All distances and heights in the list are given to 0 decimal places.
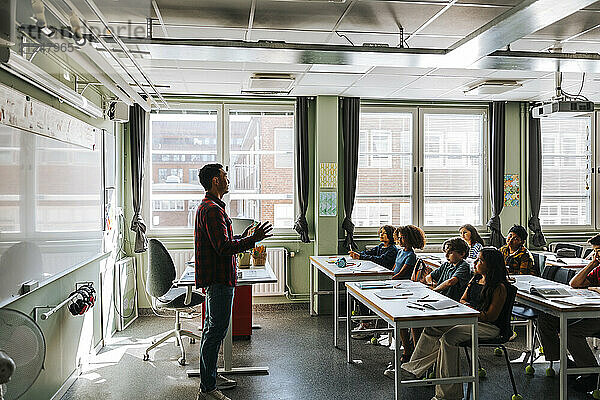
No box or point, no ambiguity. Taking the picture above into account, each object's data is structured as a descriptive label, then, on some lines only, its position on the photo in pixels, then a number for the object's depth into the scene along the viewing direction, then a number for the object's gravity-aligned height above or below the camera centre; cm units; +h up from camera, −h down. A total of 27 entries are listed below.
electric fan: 268 -72
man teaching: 405 -51
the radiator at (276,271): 747 -102
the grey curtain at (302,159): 751 +44
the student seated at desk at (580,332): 441 -111
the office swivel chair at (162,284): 525 -82
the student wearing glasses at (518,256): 584 -67
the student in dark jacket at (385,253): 632 -68
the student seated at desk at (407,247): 562 -55
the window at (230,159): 748 +45
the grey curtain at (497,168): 786 +32
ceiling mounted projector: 527 +76
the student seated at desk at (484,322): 414 -94
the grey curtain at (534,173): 797 +26
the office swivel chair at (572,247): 710 -70
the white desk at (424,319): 369 -82
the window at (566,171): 819 +28
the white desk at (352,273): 555 -78
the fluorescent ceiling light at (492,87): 643 +119
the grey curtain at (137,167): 715 +34
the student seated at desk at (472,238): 654 -52
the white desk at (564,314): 392 -85
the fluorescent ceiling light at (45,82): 321 +72
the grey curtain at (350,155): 752 +49
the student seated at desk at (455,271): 473 -66
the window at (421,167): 783 +35
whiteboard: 330 -9
